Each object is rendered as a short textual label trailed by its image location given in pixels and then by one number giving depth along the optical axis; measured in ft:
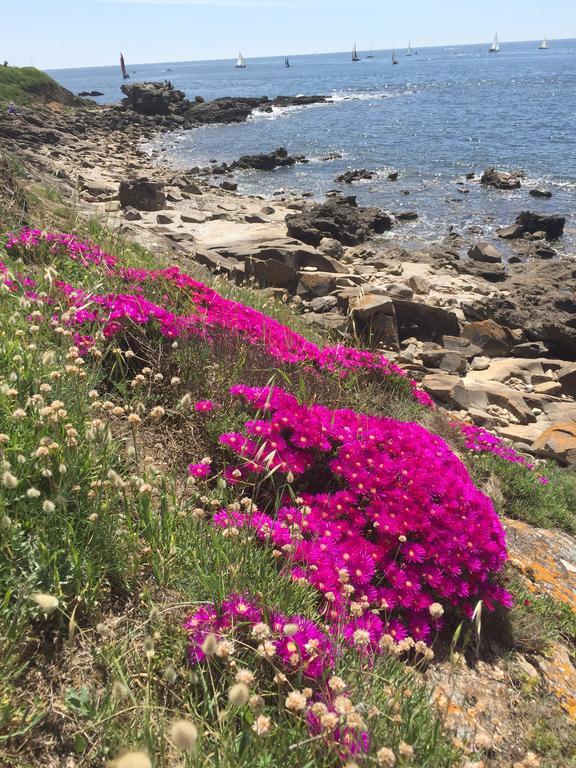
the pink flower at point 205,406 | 13.29
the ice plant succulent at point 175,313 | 15.33
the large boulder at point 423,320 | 40.68
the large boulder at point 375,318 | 35.86
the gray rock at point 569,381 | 36.40
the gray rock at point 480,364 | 38.52
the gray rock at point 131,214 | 60.09
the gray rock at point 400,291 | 42.98
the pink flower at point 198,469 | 11.16
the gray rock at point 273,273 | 43.62
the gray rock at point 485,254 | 62.90
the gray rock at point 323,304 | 38.93
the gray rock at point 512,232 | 72.66
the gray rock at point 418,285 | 49.85
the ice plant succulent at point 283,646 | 6.27
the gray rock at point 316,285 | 42.78
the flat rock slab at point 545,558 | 14.56
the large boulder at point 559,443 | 26.45
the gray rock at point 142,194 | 69.00
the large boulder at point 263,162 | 119.24
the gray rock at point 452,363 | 36.27
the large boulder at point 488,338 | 41.73
